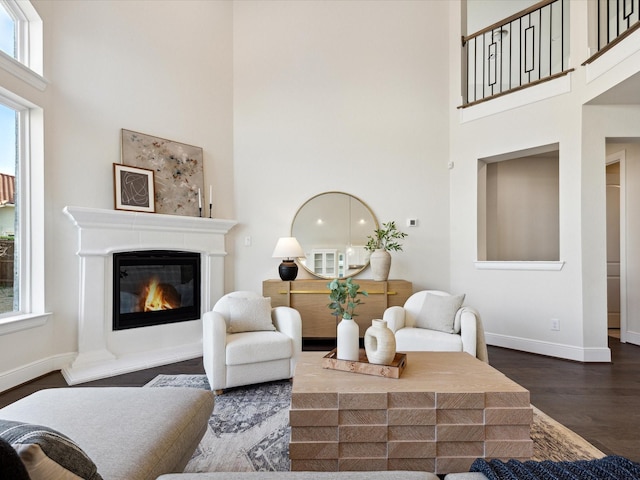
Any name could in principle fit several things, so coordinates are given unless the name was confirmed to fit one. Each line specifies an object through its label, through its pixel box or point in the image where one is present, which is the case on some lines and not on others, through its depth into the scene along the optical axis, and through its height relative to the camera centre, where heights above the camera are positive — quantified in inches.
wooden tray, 69.8 -26.4
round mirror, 169.6 +3.9
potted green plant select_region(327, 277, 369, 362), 76.7 -19.0
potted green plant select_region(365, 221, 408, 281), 155.7 -2.6
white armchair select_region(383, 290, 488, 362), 105.5 -28.2
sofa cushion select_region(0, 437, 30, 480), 20.2 -13.2
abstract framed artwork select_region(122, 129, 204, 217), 139.6 +32.5
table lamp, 152.3 -5.5
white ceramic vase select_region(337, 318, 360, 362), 76.6 -22.6
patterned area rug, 68.0 -43.8
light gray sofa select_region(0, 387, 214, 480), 40.1 -24.6
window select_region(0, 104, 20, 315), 111.9 +10.2
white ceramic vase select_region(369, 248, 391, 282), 155.4 -10.5
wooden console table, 151.0 -25.8
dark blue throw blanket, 31.6 -21.9
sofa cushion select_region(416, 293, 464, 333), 116.0 -24.7
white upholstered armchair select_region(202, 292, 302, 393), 102.0 -30.7
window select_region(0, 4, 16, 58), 111.4 +68.8
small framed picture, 133.1 +21.4
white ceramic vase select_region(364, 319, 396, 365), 72.6 -22.0
